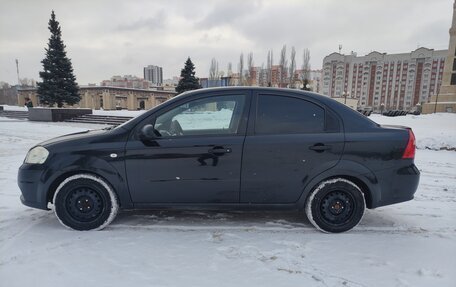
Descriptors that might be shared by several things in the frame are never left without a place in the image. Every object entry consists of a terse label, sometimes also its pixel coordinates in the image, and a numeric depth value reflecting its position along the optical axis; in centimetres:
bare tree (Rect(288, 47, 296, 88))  5516
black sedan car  342
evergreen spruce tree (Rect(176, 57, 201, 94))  3222
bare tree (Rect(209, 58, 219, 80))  6134
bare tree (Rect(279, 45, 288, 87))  5559
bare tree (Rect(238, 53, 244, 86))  6041
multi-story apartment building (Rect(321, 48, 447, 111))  9869
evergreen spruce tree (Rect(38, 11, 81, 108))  2662
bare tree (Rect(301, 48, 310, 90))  5538
